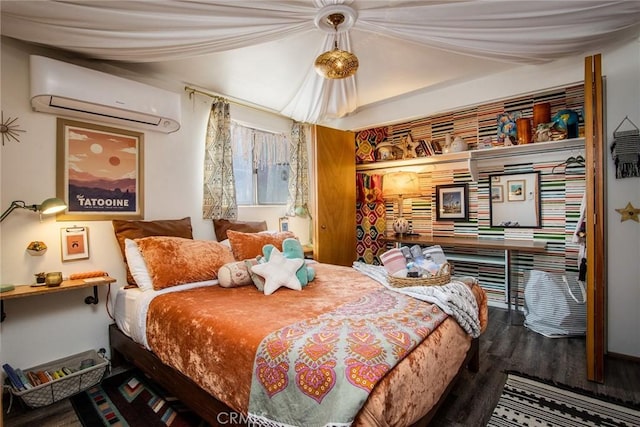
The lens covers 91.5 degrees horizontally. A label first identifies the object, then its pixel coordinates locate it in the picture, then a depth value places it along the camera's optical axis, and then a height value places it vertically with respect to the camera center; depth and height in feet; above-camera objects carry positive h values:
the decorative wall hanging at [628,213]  7.86 -0.06
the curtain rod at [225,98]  9.82 +3.96
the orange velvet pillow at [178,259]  7.06 -1.08
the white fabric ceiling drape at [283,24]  5.39 +3.73
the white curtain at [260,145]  11.18 +2.60
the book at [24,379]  6.21 -3.32
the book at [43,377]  6.52 -3.43
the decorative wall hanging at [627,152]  7.67 +1.46
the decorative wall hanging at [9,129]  6.62 +1.88
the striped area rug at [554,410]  5.52 -3.71
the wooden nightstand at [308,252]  11.79 -1.46
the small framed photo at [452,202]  12.30 +0.41
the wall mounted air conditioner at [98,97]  6.41 +2.71
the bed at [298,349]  3.59 -1.92
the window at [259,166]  11.21 +1.84
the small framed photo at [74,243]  7.31 -0.65
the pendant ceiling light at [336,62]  6.49 +3.22
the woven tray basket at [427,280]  6.29 -1.38
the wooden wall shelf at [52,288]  5.98 -1.49
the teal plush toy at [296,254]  7.23 -1.06
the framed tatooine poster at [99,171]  7.41 +1.11
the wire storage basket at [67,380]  6.08 -3.47
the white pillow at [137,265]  7.21 -1.19
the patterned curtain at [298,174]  12.64 +1.65
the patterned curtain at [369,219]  14.53 -0.29
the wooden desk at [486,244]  9.83 -1.09
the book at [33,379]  6.43 -3.42
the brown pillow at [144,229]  7.91 -0.39
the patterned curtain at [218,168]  10.04 +1.52
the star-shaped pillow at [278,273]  6.79 -1.33
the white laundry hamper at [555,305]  8.91 -2.75
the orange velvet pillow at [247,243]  8.50 -0.82
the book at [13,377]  6.13 -3.23
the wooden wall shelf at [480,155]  9.54 +2.05
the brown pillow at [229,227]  10.03 -0.42
